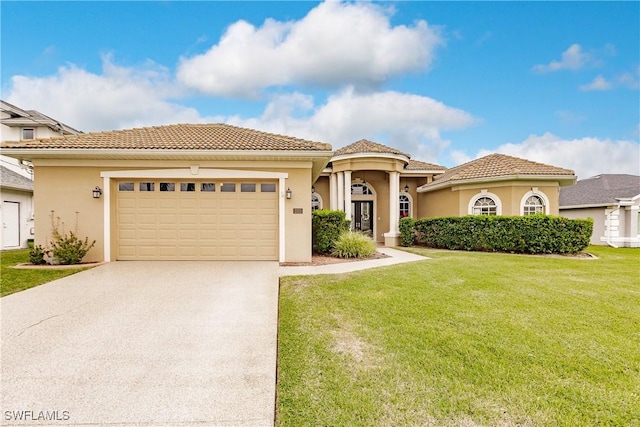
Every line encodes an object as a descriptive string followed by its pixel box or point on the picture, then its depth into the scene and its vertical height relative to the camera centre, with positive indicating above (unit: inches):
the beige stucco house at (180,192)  388.5 +29.7
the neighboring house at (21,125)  818.8 +235.2
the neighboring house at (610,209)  732.0 +8.7
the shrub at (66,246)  374.9 -34.8
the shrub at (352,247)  452.8 -45.5
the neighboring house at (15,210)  581.6 +12.8
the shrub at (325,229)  473.7 -21.4
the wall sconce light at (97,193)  391.2 +28.1
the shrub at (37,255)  381.7 -45.5
